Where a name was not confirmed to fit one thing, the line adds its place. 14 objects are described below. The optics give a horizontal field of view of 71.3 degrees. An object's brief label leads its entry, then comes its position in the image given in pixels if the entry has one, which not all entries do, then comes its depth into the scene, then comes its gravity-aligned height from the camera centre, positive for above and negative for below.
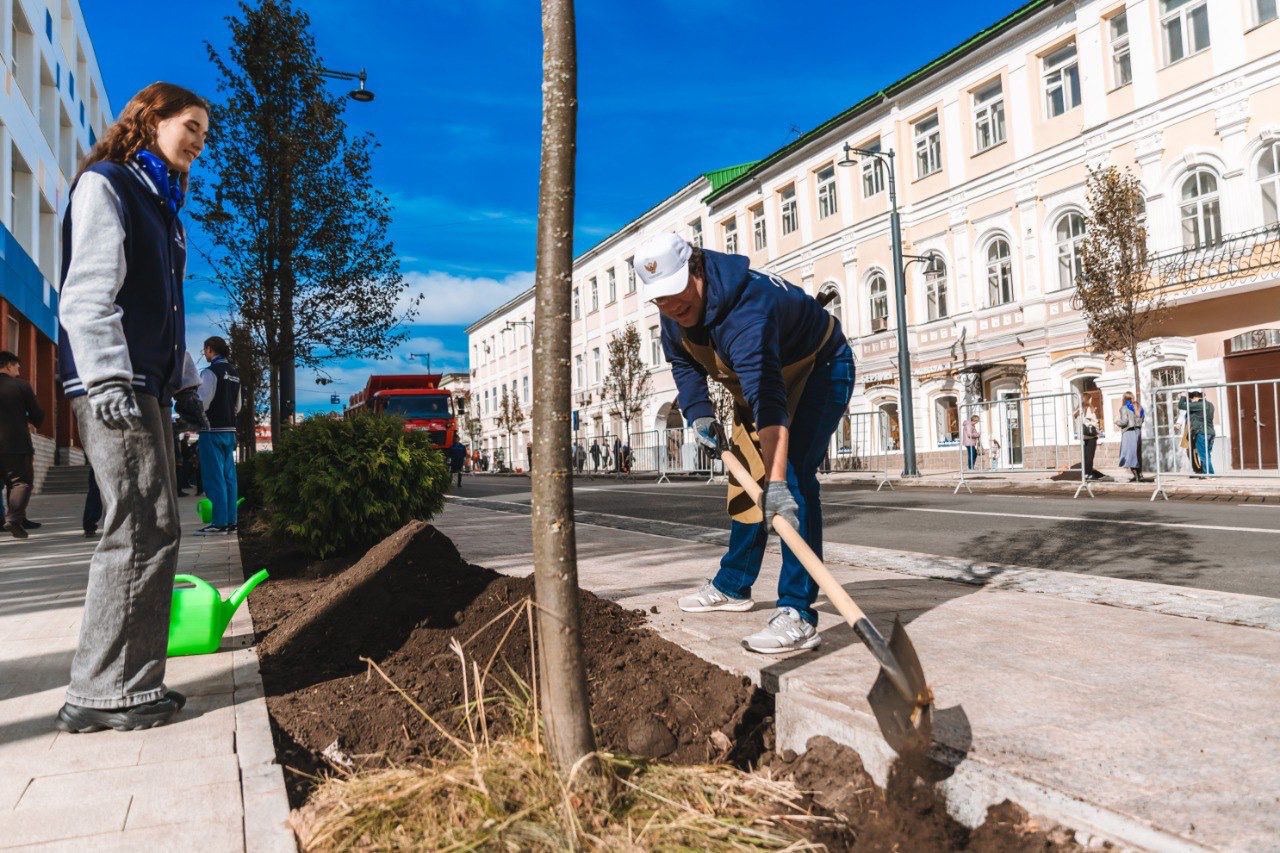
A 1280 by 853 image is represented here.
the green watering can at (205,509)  5.74 -0.22
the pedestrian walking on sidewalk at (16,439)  8.70 +0.44
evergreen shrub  5.73 -0.10
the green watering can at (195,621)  3.47 -0.57
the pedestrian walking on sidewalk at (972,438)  21.72 +0.07
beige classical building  17.78 +6.19
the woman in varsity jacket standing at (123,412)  2.68 +0.20
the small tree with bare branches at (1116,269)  17.25 +3.23
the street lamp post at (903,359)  20.17 +1.98
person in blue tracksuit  8.08 +0.33
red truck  24.67 +1.89
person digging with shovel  3.17 +0.28
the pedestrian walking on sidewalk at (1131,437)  15.54 -0.06
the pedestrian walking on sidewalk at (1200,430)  14.51 +0.01
